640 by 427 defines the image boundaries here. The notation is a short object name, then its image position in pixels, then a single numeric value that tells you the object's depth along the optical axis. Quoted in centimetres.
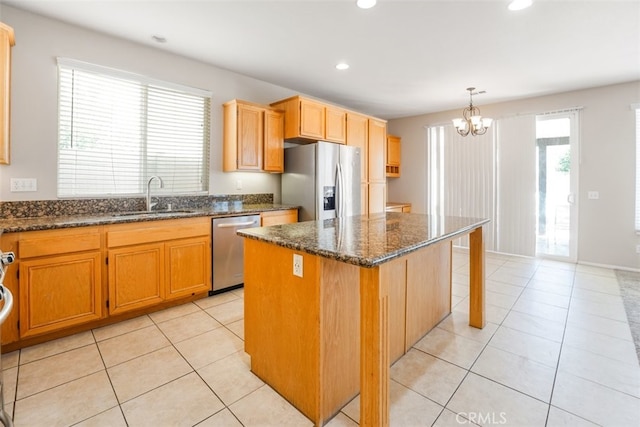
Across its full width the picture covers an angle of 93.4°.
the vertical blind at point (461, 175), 513
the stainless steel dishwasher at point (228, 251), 309
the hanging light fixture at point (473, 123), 378
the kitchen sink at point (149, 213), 287
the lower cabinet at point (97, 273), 206
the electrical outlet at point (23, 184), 244
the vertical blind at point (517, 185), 473
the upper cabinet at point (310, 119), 381
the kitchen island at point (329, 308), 126
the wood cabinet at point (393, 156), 603
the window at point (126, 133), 271
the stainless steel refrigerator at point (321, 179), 376
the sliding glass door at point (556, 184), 447
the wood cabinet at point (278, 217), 342
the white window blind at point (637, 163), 397
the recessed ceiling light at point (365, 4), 228
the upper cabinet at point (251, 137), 353
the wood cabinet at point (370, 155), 459
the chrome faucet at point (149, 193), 303
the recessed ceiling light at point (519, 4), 226
